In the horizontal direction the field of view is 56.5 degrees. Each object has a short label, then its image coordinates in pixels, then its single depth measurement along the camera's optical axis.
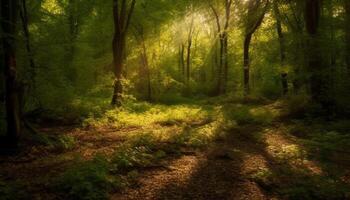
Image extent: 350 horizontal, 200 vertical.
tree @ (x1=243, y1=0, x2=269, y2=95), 17.96
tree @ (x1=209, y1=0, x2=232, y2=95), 29.83
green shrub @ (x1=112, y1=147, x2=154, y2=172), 7.68
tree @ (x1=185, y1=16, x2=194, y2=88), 37.19
